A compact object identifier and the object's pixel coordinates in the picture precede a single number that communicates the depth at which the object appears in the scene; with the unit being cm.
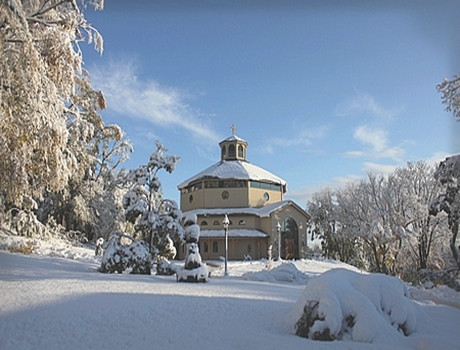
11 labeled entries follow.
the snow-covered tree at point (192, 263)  1135
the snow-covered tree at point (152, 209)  1465
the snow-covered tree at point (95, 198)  2467
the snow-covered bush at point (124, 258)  1299
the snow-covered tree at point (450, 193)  1153
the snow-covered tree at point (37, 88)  716
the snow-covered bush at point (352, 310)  488
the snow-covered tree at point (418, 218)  2461
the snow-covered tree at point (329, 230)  3800
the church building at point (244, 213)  2978
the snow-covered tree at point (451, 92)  1144
